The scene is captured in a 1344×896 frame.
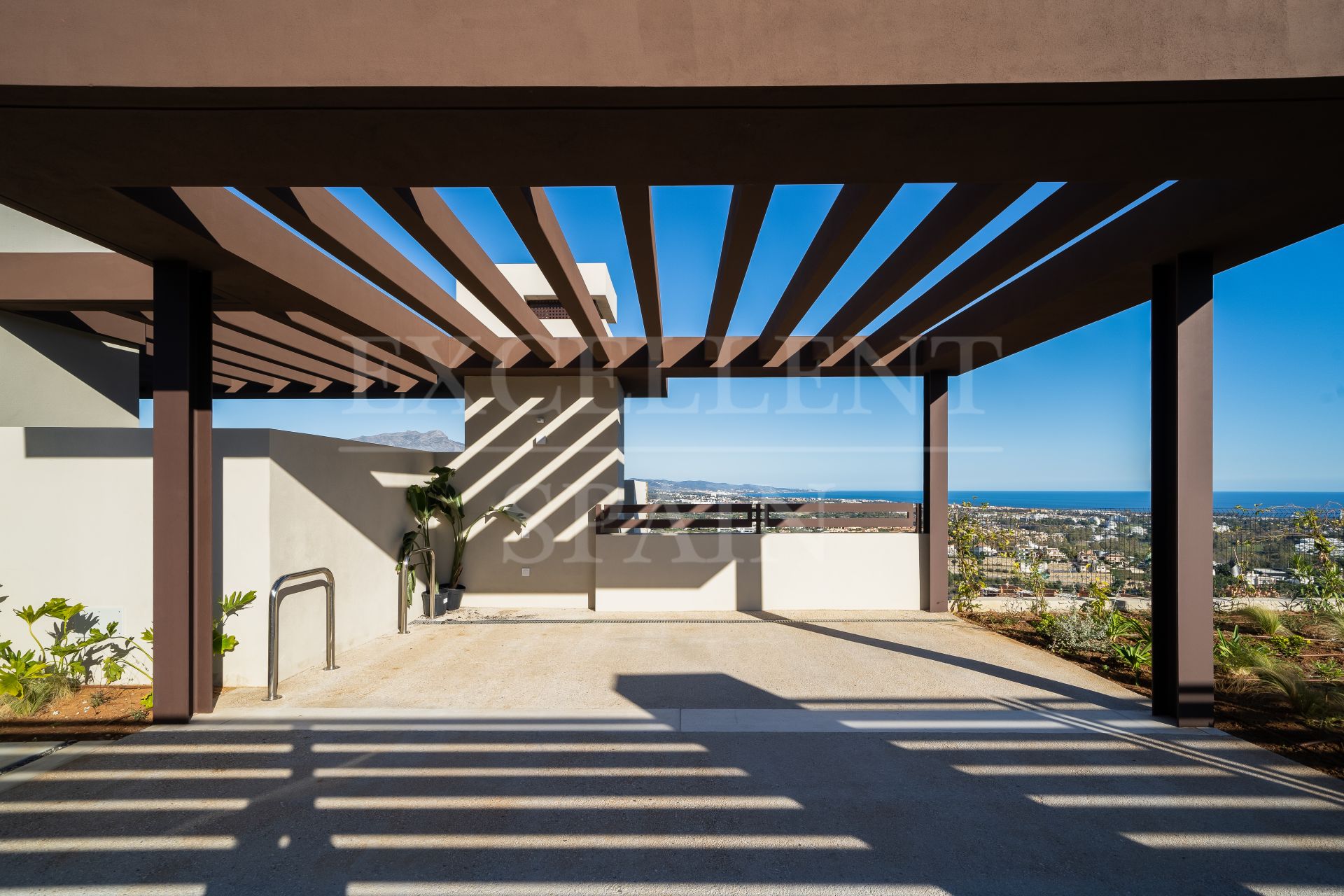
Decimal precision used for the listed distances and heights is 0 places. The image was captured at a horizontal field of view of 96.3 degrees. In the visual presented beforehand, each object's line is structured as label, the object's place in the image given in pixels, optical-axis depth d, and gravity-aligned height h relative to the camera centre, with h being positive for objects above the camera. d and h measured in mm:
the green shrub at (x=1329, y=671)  4047 -1474
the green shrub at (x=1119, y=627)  5262 -1524
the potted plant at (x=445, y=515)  6773 -710
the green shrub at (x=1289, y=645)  4812 -1550
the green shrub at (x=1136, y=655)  4602 -1552
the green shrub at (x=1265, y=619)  5414 -1523
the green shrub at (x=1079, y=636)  5273 -1600
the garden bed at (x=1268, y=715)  3200 -1589
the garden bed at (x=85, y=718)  3508 -1622
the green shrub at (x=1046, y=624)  5734 -1685
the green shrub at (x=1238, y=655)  4355 -1493
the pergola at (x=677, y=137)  1725 +1075
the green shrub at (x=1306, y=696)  3557 -1487
